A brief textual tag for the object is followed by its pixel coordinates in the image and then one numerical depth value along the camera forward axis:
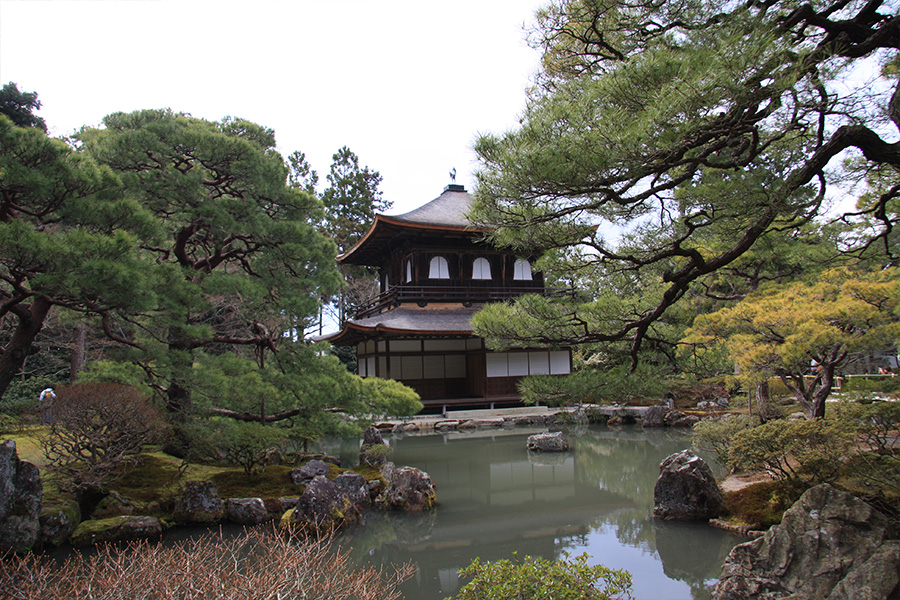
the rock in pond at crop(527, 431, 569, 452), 11.02
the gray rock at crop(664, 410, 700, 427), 13.88
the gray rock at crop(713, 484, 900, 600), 3.49
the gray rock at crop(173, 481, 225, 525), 6.23
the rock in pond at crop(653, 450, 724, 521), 6.18
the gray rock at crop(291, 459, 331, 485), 7.38
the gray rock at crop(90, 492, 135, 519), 5.92
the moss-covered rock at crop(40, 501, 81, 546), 5.23
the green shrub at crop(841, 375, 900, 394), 6.14
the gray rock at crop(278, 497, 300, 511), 6.61
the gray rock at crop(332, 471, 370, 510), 6.85
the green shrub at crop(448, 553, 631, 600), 2.85
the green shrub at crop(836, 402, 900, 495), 4.25
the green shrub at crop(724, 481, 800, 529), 5.63
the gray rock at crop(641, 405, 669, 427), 14.34
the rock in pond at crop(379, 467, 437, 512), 7.01
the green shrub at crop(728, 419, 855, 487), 5.09
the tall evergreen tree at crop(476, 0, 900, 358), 3.10
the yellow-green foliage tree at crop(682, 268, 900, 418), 6.75
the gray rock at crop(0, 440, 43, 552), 4.79
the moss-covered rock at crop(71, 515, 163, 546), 5.39
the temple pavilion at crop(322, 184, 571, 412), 15.54
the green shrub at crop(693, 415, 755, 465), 7.84
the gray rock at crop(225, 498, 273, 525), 6.30
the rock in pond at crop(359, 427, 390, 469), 8.85
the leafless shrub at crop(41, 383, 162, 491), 5.86
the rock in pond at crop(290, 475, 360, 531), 5.88
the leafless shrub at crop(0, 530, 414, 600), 2.29
